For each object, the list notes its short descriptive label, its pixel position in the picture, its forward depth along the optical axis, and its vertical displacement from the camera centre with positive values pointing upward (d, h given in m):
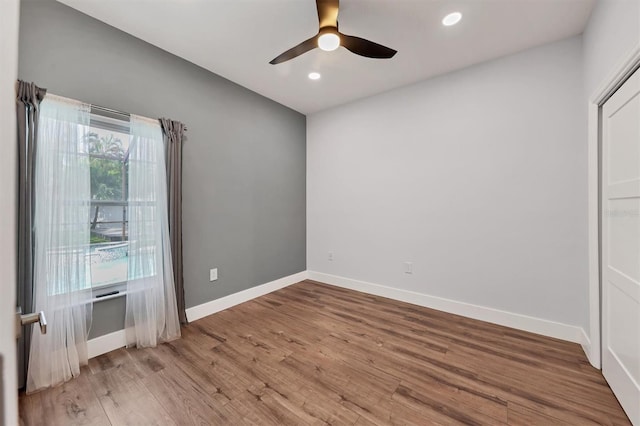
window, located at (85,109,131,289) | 2.12 +0.13
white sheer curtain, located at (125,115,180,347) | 2.25 -0.30
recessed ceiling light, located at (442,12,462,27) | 2.03 +1.59
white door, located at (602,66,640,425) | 1.42 -0.20
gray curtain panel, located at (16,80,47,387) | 1.67 +0.11
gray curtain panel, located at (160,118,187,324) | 2.48 +0.18
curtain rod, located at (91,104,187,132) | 2.05 +0.85
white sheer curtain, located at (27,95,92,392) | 1.75 -0.21
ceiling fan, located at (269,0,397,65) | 1.77 +1.28
